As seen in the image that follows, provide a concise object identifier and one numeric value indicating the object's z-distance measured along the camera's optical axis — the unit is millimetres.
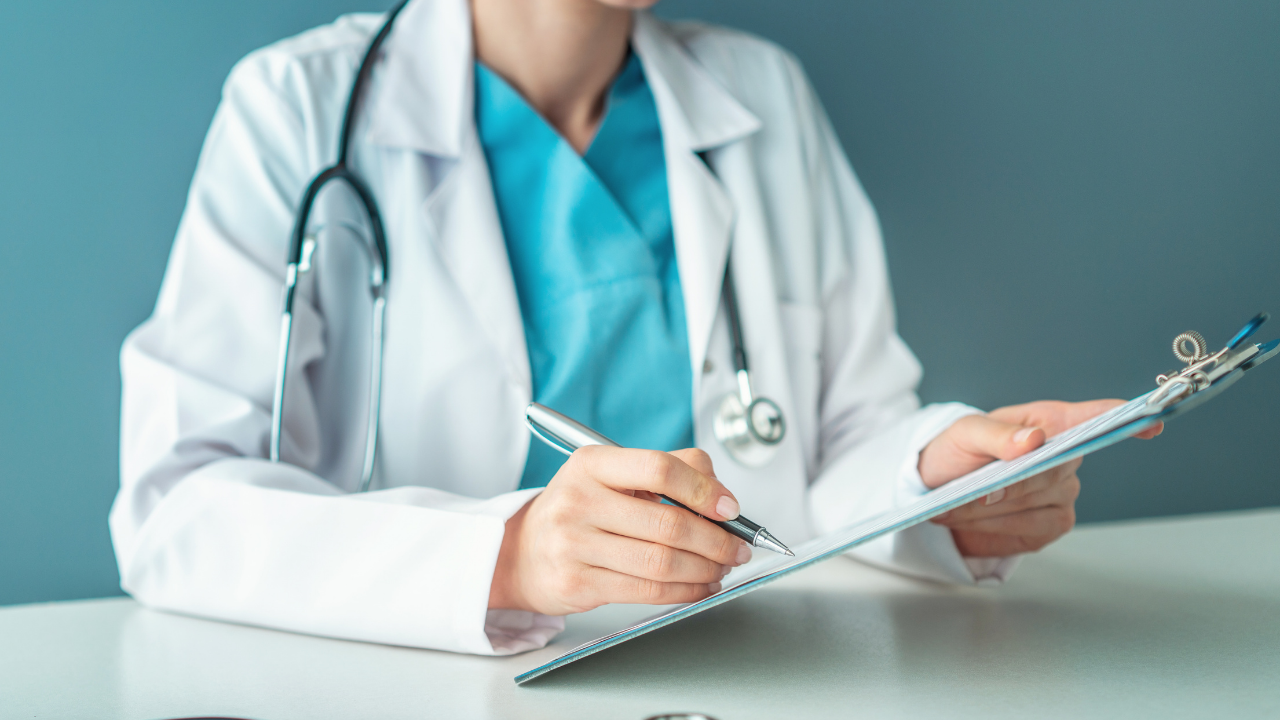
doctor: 598
